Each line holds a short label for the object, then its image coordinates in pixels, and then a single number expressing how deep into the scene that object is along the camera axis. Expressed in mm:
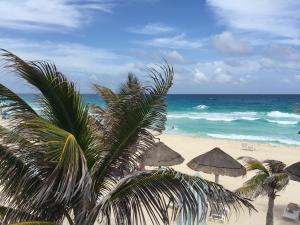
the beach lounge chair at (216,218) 7048
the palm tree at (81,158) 2347
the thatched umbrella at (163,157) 7697
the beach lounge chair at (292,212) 7207
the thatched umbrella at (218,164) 6984
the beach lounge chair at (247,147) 17283
